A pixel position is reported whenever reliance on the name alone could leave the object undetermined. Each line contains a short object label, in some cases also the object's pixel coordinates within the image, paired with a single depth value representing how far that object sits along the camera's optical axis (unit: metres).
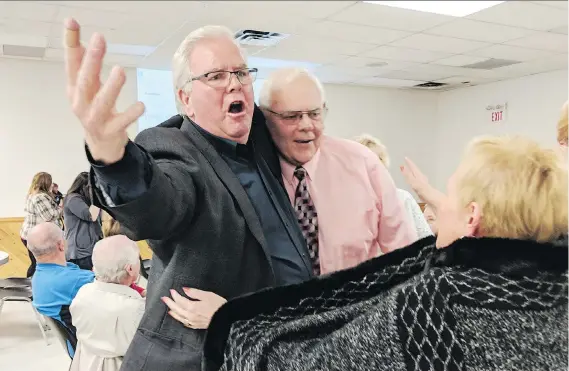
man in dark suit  0.62
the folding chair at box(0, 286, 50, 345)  3.01
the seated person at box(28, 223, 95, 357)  1.99
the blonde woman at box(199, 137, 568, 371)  0.58
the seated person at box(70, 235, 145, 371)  1.53
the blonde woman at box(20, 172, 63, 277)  3.30
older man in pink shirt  0.71
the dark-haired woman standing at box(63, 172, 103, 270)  2.55
